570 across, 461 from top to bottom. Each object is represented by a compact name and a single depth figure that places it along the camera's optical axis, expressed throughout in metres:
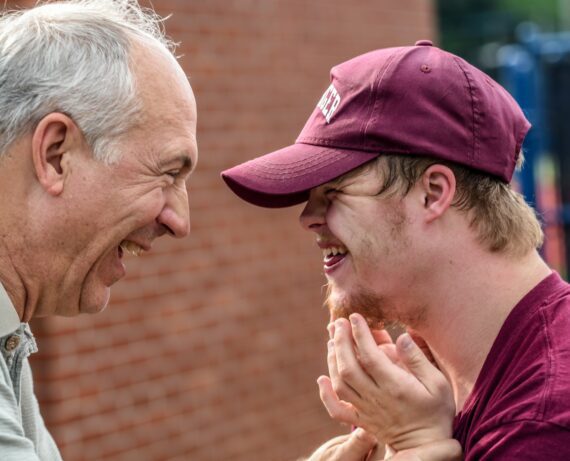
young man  2.44
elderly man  2.28
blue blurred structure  8.38
